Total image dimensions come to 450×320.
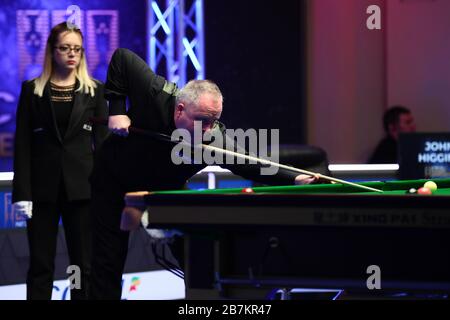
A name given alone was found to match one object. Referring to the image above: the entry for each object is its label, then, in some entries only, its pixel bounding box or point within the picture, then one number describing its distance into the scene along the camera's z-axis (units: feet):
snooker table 21.17
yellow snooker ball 26.99
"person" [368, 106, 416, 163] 47.37
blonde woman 30.37
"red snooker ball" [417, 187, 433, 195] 24.34
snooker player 26.96
